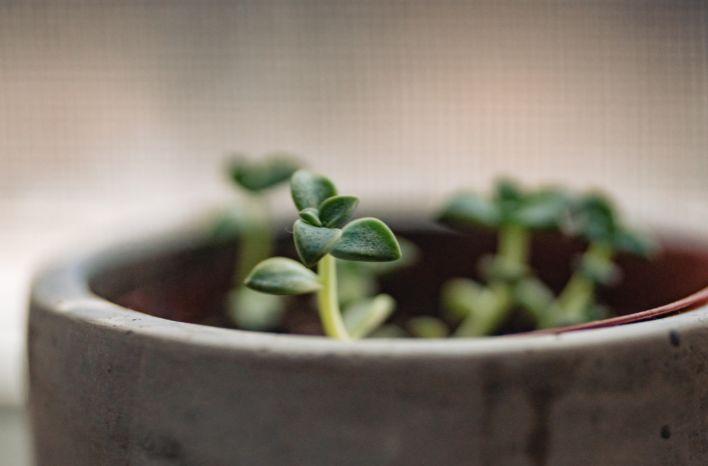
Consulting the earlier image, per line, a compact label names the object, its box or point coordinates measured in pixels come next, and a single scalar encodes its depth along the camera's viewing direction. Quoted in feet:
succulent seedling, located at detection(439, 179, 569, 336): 0.75
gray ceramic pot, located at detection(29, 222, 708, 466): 0.56
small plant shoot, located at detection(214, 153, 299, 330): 0.79
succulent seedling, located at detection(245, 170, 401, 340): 0.60
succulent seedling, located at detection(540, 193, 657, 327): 0.74
